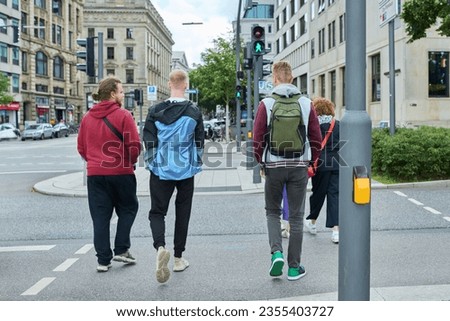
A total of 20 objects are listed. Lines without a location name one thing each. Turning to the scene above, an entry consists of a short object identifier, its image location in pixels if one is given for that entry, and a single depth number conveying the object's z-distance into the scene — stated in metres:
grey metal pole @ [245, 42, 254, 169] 16.25
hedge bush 13.28
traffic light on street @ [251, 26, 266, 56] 14.03
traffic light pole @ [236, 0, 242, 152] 25.48
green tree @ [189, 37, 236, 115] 42.31
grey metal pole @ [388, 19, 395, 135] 14.55
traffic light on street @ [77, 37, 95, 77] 14.04
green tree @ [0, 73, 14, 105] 53.26
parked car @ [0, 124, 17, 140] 51.06
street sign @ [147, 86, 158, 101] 30.70
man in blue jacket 5.61
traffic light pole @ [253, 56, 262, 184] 13.86
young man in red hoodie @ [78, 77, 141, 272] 5.99
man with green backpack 5.36
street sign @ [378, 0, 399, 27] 8.04
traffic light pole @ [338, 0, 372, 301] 3.46
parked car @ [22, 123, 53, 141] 51.50
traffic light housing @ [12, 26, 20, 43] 35.11
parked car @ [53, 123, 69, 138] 58.21
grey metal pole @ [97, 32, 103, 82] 14.57
